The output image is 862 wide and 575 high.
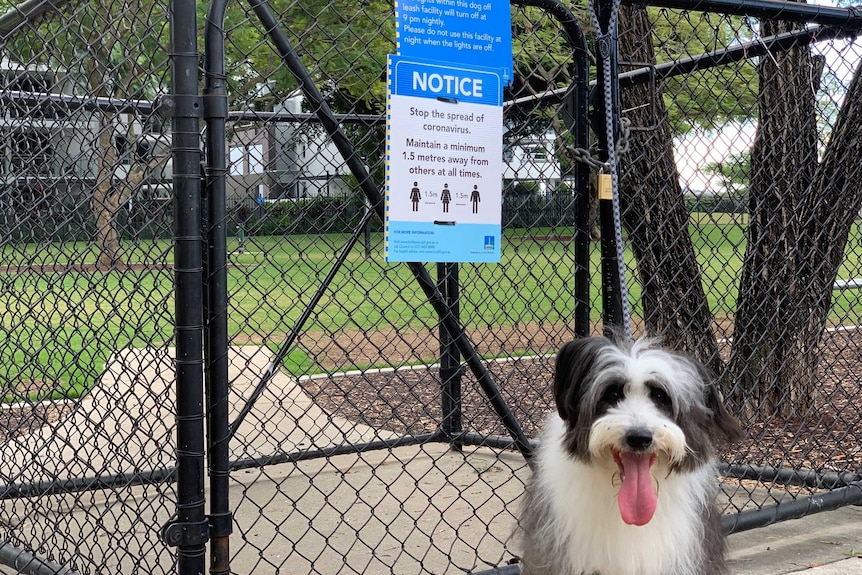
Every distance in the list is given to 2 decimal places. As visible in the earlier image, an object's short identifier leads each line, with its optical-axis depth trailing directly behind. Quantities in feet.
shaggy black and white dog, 8.50
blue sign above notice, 9.64
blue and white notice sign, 9.52
